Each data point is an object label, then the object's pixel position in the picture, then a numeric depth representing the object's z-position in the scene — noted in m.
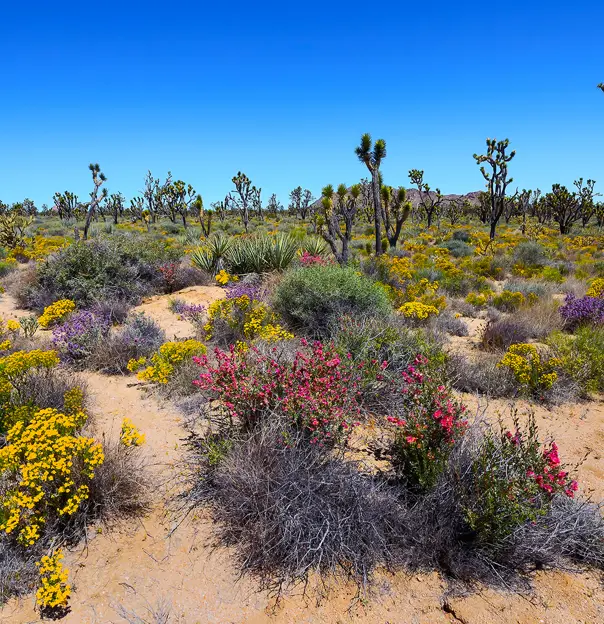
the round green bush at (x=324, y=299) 7.17
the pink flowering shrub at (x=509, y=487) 2.75
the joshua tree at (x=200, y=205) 28.70
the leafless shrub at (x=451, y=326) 8.04
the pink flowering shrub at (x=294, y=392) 3.58
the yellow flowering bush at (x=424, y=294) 9.17
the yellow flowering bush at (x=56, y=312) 7.08
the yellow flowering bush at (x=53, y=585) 2.49
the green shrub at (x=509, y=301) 9.33
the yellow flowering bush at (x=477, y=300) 9.91
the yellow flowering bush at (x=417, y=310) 7.59
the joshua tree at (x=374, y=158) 17.97
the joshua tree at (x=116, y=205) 48.57
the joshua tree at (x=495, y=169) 21.81
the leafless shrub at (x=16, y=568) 2.65
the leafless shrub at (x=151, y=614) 2.51
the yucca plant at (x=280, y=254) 11.74
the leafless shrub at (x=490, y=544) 2.82
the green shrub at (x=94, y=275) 9.22
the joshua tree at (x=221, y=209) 51.59
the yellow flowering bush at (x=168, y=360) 5.21
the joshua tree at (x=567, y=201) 32.16
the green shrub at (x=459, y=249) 20.07
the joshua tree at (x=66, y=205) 46.31
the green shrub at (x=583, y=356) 5.55
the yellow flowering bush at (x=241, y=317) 6.42
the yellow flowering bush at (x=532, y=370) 5.27
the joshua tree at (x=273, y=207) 64.25
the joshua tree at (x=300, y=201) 57.84
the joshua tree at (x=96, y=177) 23.17
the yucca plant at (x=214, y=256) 12.30
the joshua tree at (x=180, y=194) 40.72
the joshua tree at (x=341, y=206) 14.00
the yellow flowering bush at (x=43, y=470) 2.82
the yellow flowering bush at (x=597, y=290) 8.72
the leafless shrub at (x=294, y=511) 2.87
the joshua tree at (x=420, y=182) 37.38
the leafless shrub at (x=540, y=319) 7.43
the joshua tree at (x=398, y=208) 20.42
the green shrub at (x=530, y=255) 16.03
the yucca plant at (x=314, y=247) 13.77
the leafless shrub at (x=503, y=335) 7.04
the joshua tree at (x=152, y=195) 45.12
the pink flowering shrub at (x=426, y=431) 3.21
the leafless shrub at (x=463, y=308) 9.59
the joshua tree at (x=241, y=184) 38.62
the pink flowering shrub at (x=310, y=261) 10.46
